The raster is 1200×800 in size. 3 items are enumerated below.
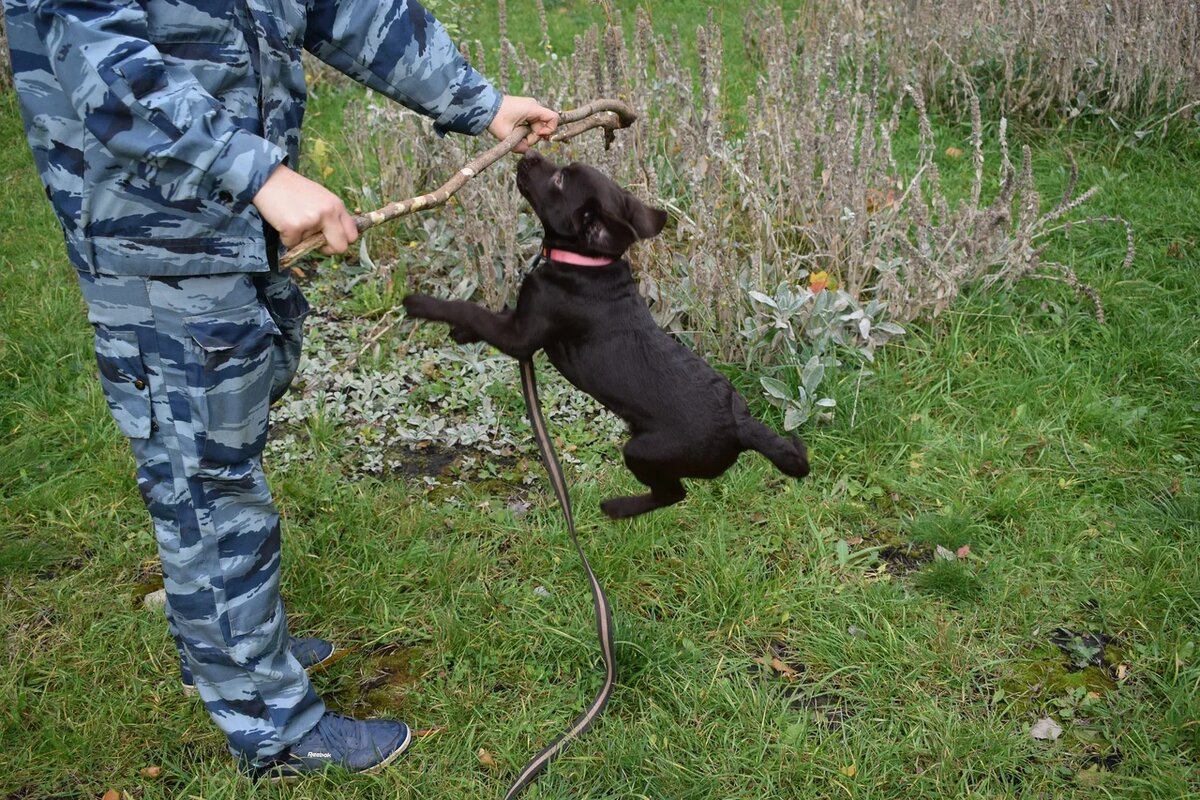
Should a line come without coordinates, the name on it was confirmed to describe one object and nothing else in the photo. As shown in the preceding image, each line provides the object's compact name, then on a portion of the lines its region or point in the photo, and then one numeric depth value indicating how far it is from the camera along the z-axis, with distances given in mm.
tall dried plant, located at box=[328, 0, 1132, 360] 4152
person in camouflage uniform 1784
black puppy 2182
